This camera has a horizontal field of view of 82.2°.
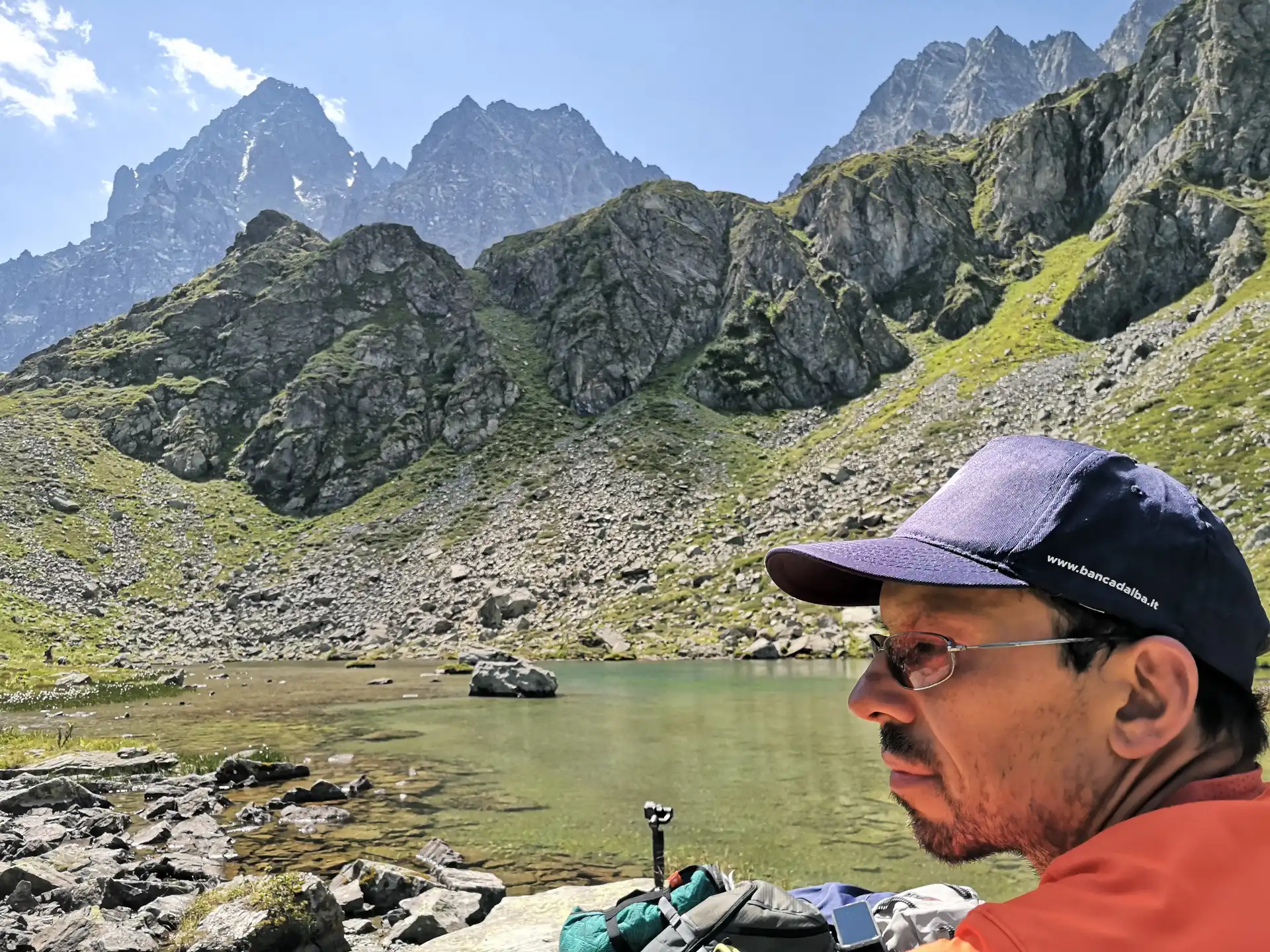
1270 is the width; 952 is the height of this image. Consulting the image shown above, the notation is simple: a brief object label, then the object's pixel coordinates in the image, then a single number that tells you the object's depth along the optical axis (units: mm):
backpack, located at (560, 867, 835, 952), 2812
